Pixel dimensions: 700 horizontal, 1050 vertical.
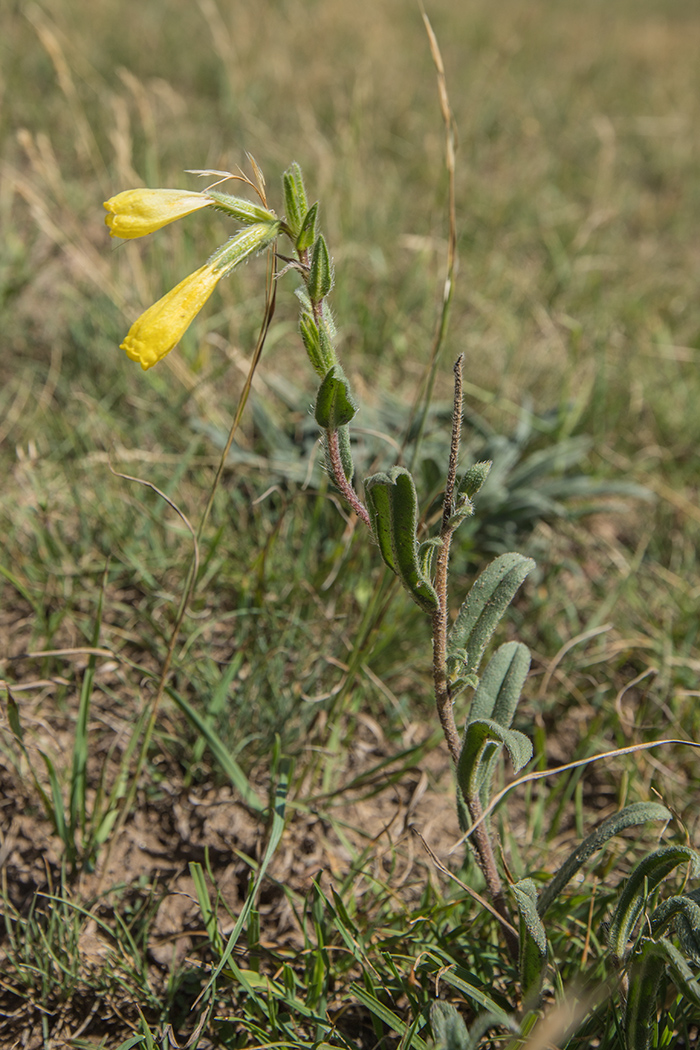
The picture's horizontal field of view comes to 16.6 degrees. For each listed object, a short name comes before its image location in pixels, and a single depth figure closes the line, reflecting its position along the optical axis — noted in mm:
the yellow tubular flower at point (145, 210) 339
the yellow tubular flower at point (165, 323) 335
